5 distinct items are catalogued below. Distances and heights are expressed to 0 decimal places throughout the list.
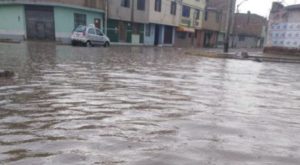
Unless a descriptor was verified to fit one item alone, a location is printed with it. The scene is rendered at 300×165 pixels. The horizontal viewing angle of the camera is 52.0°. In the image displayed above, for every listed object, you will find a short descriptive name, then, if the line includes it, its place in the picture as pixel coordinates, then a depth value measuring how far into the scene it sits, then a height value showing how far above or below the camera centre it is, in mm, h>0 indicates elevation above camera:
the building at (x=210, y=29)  47469 +703
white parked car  21516 -461
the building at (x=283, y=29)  21562 +459
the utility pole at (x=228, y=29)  21034 +315
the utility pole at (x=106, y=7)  29750 +2138
